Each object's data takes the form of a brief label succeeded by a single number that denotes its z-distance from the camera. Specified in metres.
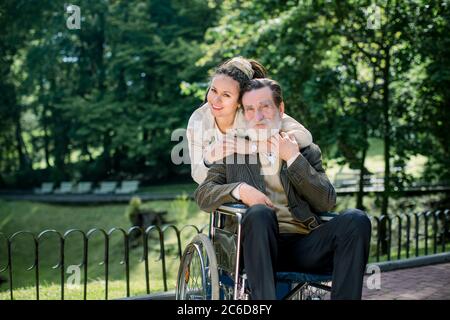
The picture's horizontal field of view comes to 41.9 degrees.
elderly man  2.53
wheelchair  2.68
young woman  2.96
